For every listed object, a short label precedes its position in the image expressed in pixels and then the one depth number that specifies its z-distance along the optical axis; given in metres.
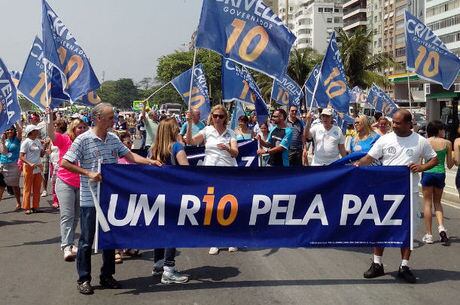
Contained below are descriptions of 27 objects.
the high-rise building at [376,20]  103.44
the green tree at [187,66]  73.50
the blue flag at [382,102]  17.23
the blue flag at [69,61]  9.62
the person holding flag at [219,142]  7.36
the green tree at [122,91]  168.25
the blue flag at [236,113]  14.91
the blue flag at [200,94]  15.17
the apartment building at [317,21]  120.69
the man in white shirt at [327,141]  8.49
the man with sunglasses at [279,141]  8.68
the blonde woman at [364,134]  8.66
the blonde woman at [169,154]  6.12
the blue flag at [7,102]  8.85
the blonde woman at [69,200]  7.04
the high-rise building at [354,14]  107.88
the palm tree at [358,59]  47.22
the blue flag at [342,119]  16.98
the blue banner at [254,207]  5.91
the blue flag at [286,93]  16.41
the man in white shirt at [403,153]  6.25
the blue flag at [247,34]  7.88
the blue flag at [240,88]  12.89
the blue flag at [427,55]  11.05
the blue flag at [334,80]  11.52
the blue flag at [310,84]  17.67
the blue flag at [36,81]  10.65
